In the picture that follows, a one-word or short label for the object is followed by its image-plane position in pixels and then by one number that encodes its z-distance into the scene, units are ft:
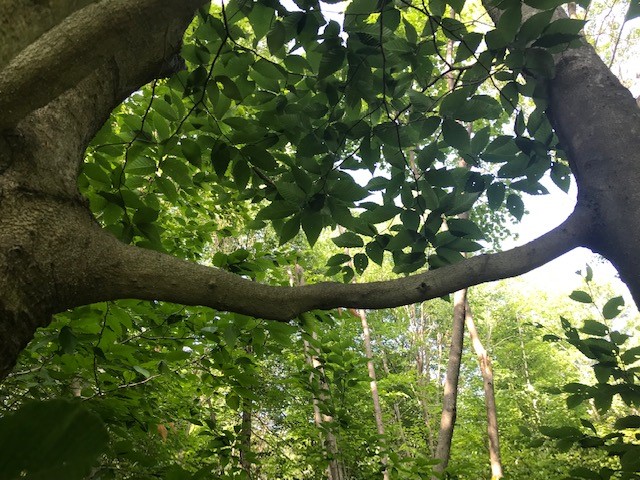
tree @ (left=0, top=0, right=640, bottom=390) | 2.25
